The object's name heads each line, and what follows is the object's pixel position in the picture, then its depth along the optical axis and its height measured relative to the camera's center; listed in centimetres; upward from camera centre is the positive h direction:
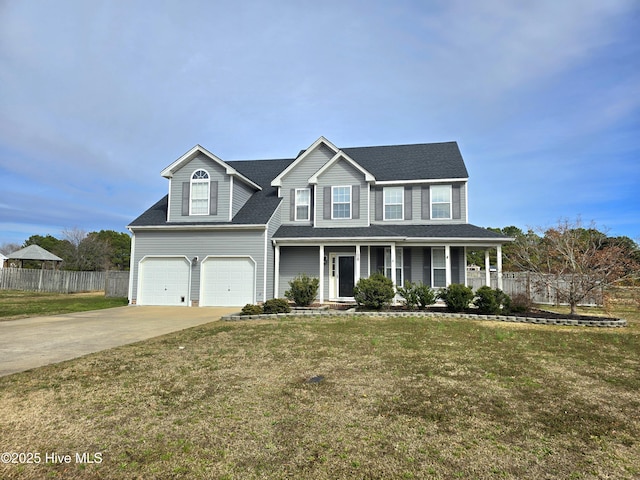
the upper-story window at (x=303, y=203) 1844 +374
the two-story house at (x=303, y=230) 1627 +208
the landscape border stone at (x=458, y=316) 1091 -141
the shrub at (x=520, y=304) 1296 -109
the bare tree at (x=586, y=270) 1205 +22
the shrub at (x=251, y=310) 1247 -129
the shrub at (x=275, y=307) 1251 -117
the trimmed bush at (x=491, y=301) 1258 -92
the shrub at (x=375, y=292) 1347 -67
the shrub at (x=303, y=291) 1430 -69
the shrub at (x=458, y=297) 1305 -80
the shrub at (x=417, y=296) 1344 -81
